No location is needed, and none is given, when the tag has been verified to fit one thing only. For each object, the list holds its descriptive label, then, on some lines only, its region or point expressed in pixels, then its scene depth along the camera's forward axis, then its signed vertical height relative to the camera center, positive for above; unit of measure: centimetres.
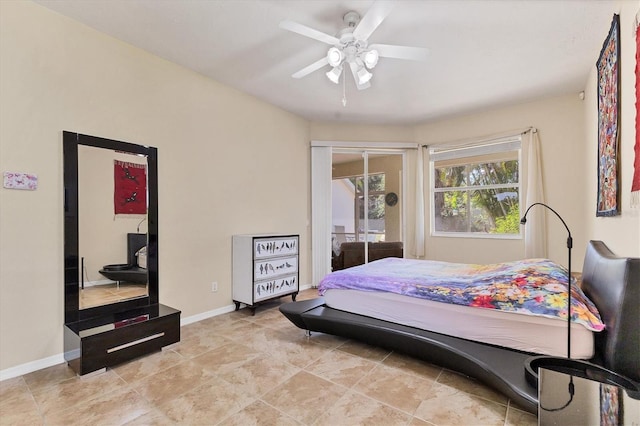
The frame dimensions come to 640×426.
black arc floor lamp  167 -61
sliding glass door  536 +28
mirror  251 -10
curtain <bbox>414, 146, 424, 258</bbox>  516 +11
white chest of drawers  358 -68
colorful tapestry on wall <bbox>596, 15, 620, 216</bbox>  224 +72
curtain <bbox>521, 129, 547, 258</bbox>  411 +2
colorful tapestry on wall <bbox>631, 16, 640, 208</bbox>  177 +38
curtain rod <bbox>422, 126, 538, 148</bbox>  429 +114
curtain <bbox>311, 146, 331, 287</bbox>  502 +0
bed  154 -82
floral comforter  185 -58
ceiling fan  213 +131
